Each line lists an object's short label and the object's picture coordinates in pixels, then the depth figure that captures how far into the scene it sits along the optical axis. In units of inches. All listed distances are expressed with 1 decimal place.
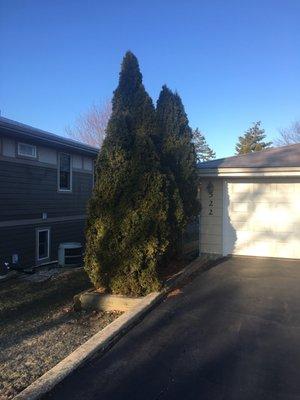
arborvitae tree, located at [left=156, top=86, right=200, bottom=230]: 386.6
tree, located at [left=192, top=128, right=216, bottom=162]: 2510.5
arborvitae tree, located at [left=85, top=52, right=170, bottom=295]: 289.6
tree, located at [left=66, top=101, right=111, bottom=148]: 1654.8
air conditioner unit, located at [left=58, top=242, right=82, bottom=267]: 527.5
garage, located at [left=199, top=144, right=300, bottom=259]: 422.0
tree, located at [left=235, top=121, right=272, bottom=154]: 1859.0
